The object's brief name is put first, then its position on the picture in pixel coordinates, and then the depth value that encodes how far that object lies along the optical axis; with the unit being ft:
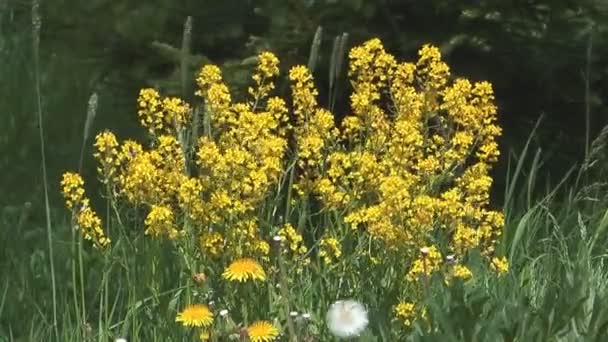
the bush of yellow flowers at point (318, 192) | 18.95
